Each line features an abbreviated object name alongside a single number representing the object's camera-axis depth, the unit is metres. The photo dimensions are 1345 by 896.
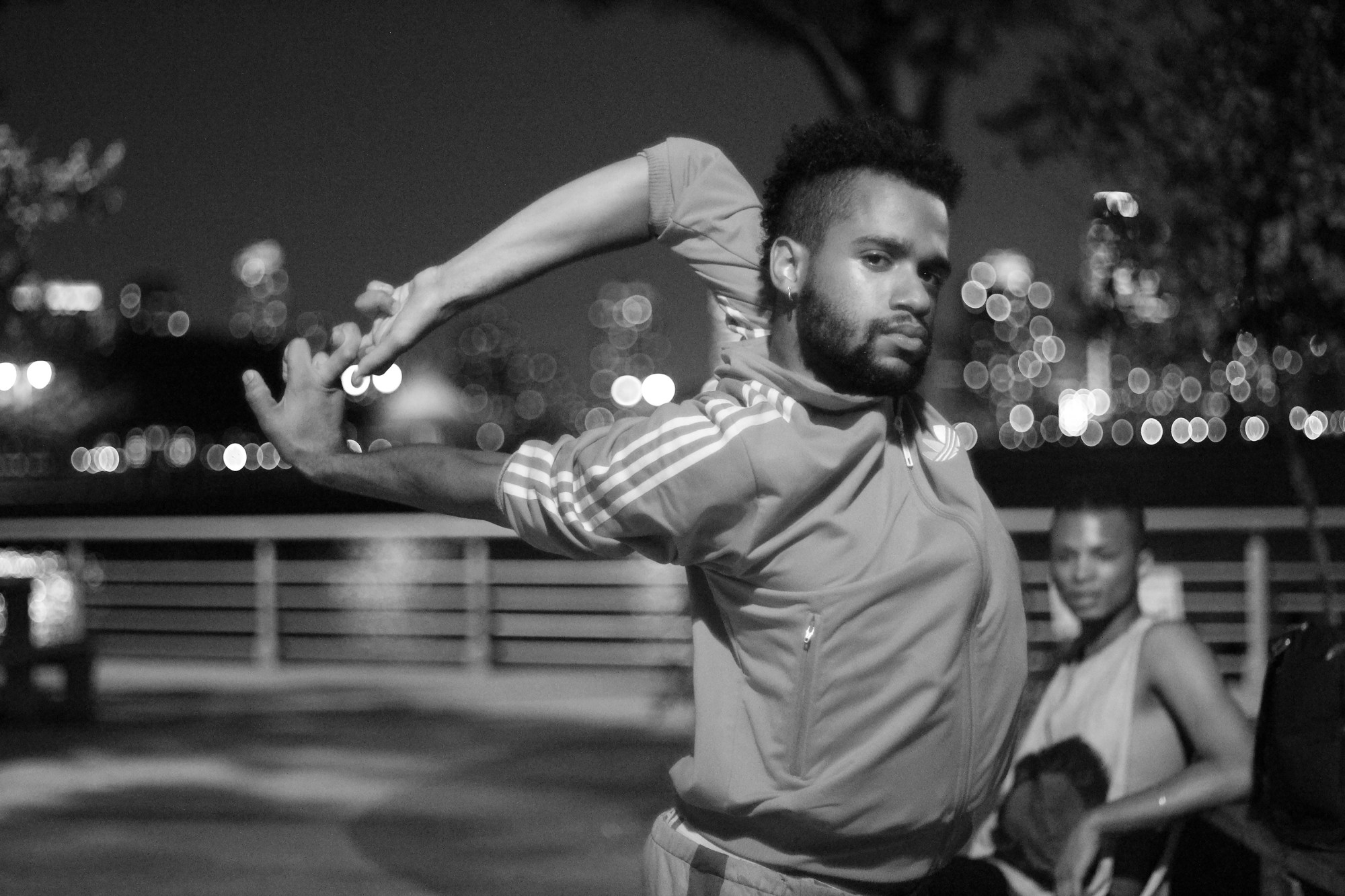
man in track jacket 1.81
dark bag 2.83
